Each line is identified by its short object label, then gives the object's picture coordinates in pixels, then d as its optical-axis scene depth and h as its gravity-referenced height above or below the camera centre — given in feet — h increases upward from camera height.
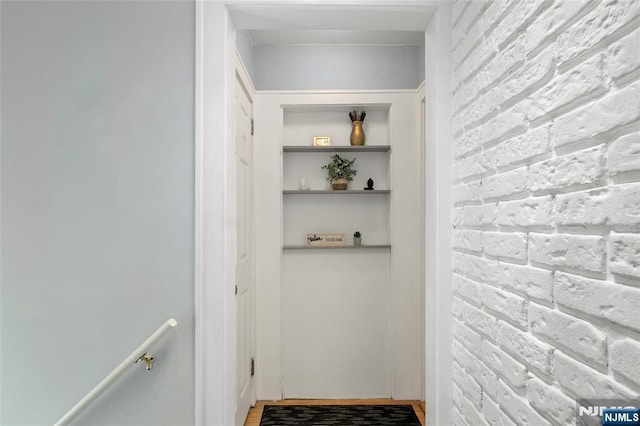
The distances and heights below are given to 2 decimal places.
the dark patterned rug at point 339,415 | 8.94 -4.20
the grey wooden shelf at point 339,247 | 10.09 -0.67
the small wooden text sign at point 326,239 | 10.25 -0.49
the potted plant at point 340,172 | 10.17 +1.10
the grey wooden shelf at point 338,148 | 9.97 +1.63
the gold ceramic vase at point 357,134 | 10.14 +1.97
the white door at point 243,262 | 8.08 -0.88
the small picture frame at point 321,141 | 10.31 +1.84
